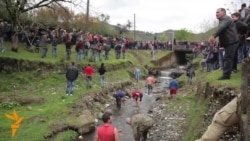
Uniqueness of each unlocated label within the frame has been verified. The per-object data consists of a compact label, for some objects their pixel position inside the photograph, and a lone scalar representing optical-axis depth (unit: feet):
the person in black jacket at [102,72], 50.92
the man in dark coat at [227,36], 21.62
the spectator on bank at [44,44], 55.51
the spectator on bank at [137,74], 71.81
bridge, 116.41
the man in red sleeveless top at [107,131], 15.20
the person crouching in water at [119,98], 44.34
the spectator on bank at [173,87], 49.12
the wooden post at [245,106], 11.92
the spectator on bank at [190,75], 61.49
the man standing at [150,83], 56.72
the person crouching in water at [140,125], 28.09
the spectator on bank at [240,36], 25.97
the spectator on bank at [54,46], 55.94
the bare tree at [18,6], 49.09
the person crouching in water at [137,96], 45.73
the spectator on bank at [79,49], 57.13
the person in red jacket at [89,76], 47.29
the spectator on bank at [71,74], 41.20
